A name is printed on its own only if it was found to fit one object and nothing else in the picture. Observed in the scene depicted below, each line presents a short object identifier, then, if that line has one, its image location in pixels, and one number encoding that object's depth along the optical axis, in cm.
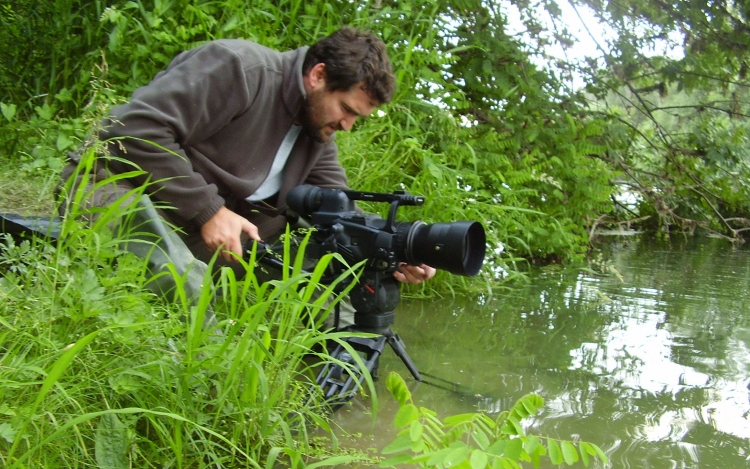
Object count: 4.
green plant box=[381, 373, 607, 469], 124
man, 241
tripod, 228
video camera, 221
